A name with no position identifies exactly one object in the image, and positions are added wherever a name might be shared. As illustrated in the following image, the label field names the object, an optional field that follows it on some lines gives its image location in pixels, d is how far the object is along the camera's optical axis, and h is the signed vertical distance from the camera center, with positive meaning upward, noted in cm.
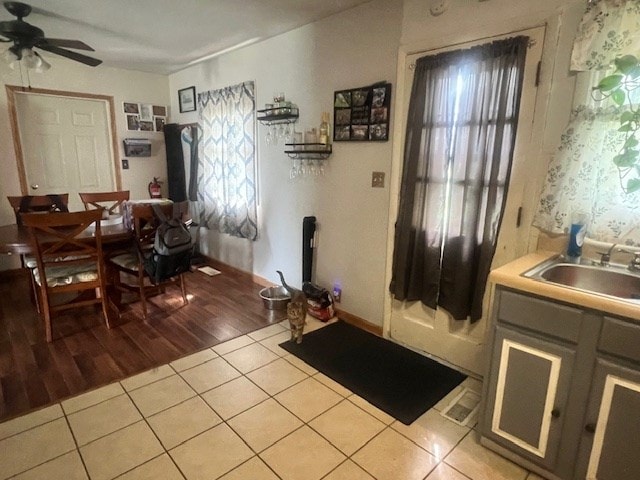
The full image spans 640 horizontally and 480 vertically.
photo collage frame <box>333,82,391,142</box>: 251 +38
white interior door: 392 +18
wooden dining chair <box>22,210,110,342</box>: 241 -68
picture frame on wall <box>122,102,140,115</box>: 446 +66
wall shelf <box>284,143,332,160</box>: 290 +12
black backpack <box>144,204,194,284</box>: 279 -67
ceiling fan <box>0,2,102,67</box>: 247 +84
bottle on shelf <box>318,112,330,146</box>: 288 +28
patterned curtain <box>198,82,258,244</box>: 368 +3
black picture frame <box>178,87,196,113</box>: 435 +78
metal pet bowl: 320 -119
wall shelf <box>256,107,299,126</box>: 309 +43
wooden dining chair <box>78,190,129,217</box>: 351 -36
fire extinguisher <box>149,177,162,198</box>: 475 -34
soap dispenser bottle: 173 -30
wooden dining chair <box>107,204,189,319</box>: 284 -73
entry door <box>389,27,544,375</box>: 188 -93
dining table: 241 -55
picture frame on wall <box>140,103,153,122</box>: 459 +63
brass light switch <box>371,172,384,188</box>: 260 -9
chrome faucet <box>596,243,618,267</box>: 167 -39
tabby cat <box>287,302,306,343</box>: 258 -108
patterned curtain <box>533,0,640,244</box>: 155 +14
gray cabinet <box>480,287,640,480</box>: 129 -85
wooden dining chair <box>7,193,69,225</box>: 319 -39
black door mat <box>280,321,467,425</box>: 204 -128
